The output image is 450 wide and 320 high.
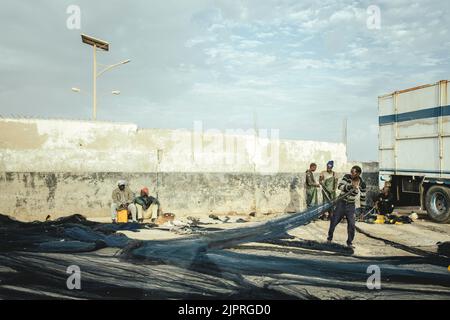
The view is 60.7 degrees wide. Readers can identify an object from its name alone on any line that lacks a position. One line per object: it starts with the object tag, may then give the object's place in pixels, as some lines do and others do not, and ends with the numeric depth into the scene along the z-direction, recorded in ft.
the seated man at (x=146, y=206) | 35.70
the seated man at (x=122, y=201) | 34.58
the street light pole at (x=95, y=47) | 61.43
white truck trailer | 36.42
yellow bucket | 33.65
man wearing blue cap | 33.71
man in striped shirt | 26.02
